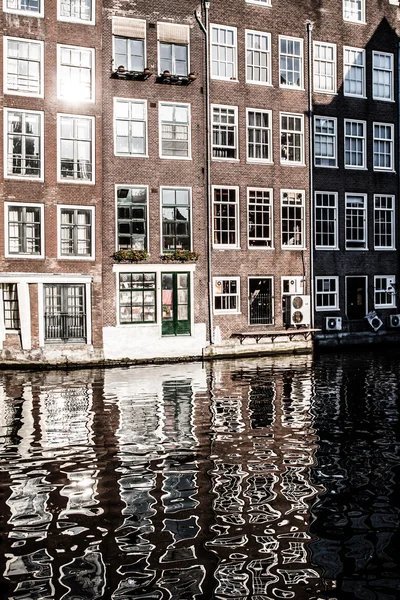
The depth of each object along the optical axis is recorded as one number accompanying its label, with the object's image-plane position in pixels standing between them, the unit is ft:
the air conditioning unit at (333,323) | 121.49
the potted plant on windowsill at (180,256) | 108.78
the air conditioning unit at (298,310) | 117.19
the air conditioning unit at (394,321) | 129.39
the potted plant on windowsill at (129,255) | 104.88
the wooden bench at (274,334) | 113.39
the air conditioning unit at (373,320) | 126.52
